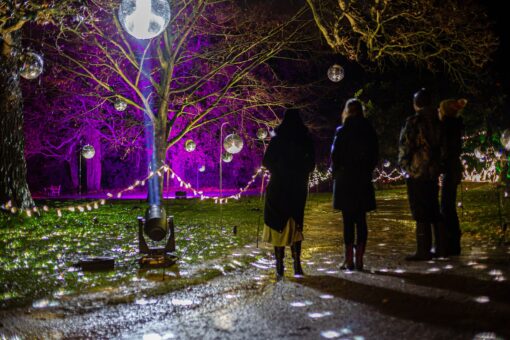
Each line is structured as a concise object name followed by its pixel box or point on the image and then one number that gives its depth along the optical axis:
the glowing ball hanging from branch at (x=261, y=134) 20.55
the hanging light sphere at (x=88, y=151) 23.04
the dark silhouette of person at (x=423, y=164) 6.61
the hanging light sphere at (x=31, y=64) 9.92
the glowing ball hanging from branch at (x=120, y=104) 18.00
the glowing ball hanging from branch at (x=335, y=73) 13.42
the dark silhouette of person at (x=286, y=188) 6.10
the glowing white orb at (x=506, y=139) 13.38
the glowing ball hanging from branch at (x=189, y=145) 27.21
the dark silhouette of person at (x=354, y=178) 6.27
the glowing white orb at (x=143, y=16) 8.71
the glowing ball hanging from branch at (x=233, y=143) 19.86
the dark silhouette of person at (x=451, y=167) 6.81
